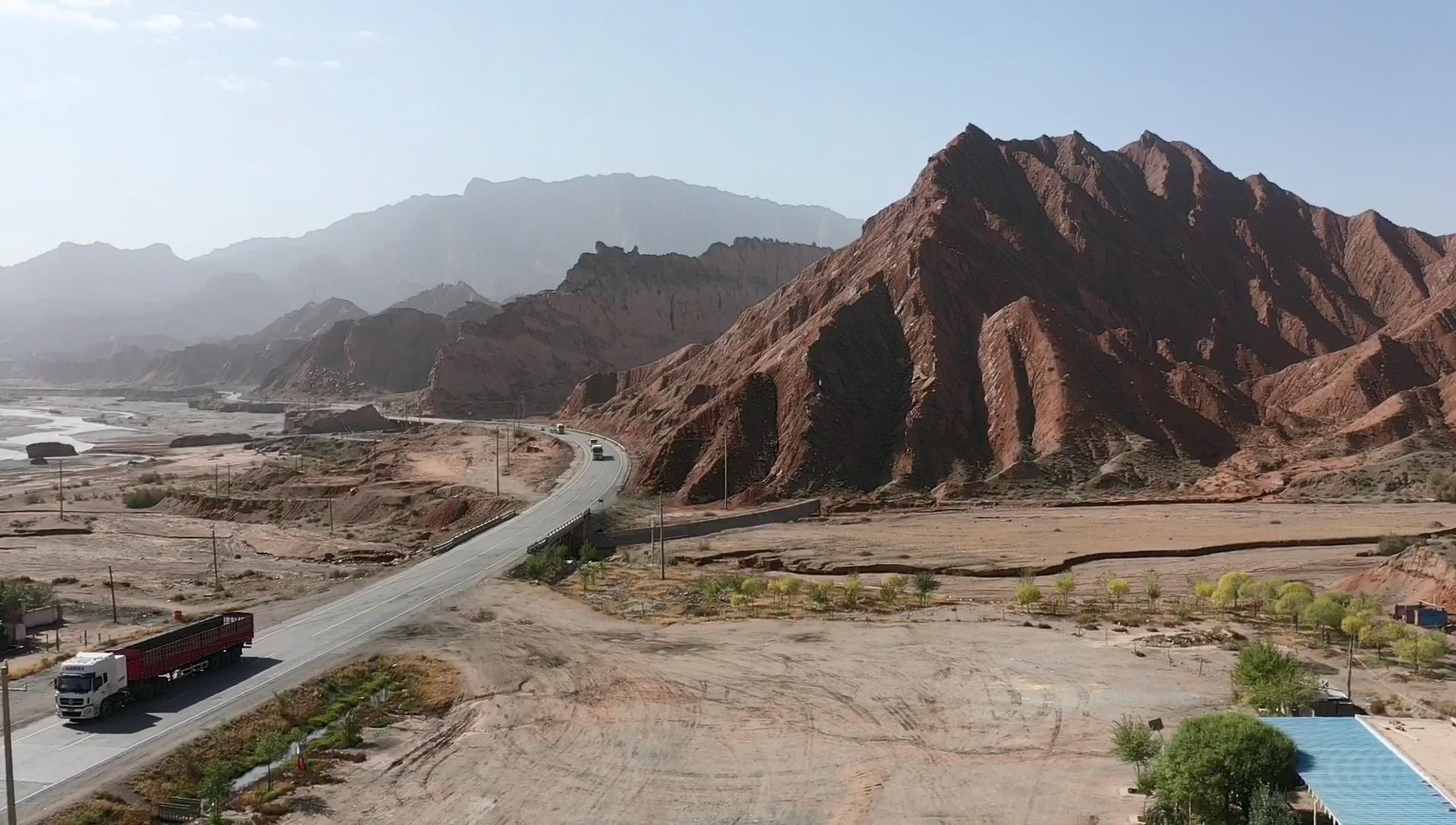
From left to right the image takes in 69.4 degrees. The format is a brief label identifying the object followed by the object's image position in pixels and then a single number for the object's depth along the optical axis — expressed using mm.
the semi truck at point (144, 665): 27438
